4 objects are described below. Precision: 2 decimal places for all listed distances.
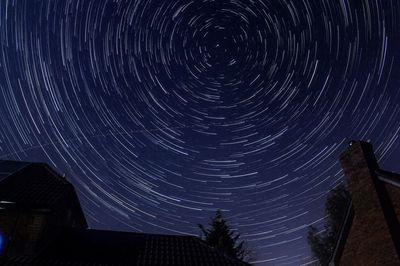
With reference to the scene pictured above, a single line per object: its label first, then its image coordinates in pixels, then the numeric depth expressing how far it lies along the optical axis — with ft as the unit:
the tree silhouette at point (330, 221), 103.96
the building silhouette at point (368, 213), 33.30
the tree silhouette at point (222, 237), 80.02
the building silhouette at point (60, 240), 46.32
